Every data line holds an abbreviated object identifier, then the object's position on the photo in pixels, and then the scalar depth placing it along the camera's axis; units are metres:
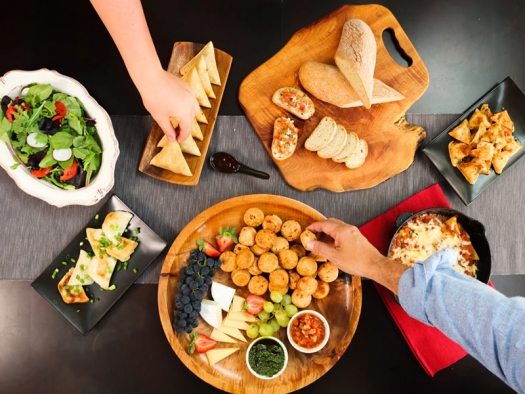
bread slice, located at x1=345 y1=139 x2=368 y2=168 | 1.87
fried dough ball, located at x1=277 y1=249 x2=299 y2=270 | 1.76
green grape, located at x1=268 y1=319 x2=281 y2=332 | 1.77
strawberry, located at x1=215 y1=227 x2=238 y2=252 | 1.79
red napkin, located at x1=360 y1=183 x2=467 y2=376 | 1.83
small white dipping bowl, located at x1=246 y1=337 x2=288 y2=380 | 1.69
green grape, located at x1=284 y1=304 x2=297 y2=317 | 1.75
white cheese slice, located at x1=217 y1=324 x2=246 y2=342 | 1.79
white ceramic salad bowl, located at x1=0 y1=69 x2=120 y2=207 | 1.64
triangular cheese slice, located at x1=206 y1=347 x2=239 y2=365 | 1.76
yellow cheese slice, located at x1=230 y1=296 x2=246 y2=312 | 1.78
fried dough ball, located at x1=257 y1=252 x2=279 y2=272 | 1.76
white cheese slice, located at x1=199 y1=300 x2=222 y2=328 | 1.77
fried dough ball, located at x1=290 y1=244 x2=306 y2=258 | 1.82
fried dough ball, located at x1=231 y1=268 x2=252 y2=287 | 1.79
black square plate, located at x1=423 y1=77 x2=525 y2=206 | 1.87
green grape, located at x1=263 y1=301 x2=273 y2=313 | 1.75
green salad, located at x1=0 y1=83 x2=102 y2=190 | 1.64
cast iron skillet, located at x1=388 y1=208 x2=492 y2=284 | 1.71
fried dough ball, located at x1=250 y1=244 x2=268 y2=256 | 1.80
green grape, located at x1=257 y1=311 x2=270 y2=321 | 1.77
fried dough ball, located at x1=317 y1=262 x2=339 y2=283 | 1.75
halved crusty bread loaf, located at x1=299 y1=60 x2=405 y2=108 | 1.87
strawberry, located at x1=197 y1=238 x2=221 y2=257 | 1.78
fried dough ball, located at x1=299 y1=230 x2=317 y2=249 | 1.74
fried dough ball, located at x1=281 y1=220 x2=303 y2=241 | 1.78
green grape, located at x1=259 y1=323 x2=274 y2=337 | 1.74
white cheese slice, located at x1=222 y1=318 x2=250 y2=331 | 1.79
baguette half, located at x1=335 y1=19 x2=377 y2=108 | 1.80
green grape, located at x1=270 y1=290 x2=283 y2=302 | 1.74
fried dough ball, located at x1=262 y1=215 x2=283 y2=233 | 1.78
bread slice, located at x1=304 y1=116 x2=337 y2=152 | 1.83
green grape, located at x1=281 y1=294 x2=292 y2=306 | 1.77
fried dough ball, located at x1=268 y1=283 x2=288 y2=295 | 1.77
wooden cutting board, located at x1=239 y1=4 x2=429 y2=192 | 1.90
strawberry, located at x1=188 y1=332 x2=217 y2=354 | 1.75
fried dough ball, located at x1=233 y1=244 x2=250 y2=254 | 1.81
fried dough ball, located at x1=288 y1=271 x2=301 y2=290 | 1.79
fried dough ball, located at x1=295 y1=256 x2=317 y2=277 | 1.75
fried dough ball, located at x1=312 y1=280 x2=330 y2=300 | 1.77
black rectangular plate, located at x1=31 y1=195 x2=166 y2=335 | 1.80
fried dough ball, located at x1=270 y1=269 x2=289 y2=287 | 1.76
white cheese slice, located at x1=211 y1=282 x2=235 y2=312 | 1.79
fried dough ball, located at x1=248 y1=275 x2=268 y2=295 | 1.78
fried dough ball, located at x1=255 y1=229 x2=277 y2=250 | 1.78
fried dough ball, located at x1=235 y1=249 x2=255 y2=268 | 1.77
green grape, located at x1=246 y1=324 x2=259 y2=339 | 1.76
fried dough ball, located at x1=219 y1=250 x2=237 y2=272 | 1.79
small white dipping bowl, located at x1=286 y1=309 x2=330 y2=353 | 1.70
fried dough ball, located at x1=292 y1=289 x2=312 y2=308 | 1.75
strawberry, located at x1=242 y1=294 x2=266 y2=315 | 1.77
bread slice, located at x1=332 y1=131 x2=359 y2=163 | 1.84
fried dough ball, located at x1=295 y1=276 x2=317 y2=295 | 1.74
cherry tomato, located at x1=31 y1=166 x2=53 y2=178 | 1.67
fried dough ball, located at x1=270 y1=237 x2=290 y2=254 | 1.79
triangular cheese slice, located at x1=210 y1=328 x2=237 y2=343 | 1.79
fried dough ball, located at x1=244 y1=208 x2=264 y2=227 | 1.78
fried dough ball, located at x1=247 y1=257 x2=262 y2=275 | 1.80
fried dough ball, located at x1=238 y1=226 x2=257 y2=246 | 1.79
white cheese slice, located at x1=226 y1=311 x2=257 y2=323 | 1.78
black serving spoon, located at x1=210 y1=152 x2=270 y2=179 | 1.85
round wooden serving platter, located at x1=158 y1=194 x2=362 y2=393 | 1.73
